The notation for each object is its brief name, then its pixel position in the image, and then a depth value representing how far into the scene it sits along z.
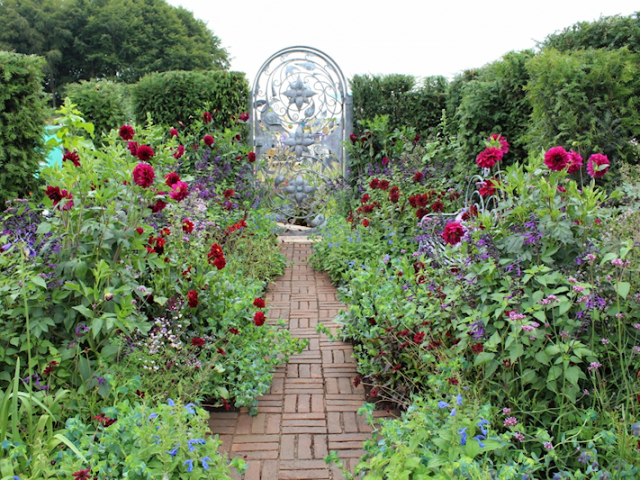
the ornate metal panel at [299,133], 7.62
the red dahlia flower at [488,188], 2.71
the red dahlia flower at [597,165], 2.40
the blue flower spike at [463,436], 1.76
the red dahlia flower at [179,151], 4.12
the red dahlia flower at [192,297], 2.76
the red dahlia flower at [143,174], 2.26
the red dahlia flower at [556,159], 2.29
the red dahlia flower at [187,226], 3.11
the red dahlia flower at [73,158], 2.34
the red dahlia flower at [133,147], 2.52
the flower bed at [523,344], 1.83
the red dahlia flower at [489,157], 2.75
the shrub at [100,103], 6.75
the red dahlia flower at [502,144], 2.86
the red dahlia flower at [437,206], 4.02
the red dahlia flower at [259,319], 2.91
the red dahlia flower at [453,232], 2.47
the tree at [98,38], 25.81
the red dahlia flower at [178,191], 2.67
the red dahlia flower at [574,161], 2.39
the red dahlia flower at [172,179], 2.69
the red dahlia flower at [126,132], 2.63
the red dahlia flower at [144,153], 2.41
